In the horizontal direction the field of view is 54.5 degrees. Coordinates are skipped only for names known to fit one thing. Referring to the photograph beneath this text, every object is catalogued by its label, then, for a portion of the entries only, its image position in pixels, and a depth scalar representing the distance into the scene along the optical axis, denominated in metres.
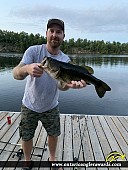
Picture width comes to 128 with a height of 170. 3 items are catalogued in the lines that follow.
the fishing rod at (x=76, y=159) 1.96
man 1.49
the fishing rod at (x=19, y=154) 1.98
